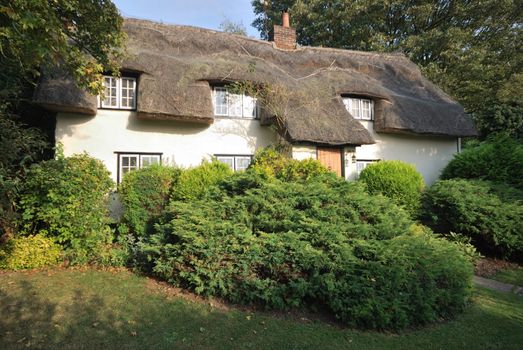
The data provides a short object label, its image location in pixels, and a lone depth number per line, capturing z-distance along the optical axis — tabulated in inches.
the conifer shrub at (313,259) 205.9
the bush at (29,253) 268.8
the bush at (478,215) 364.5
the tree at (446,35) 836.6
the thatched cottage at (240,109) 430.6
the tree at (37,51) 191.8
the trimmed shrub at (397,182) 433.7
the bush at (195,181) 358.3
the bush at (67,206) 282.0
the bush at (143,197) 348.2
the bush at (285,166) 364.8
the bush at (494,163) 447.5
